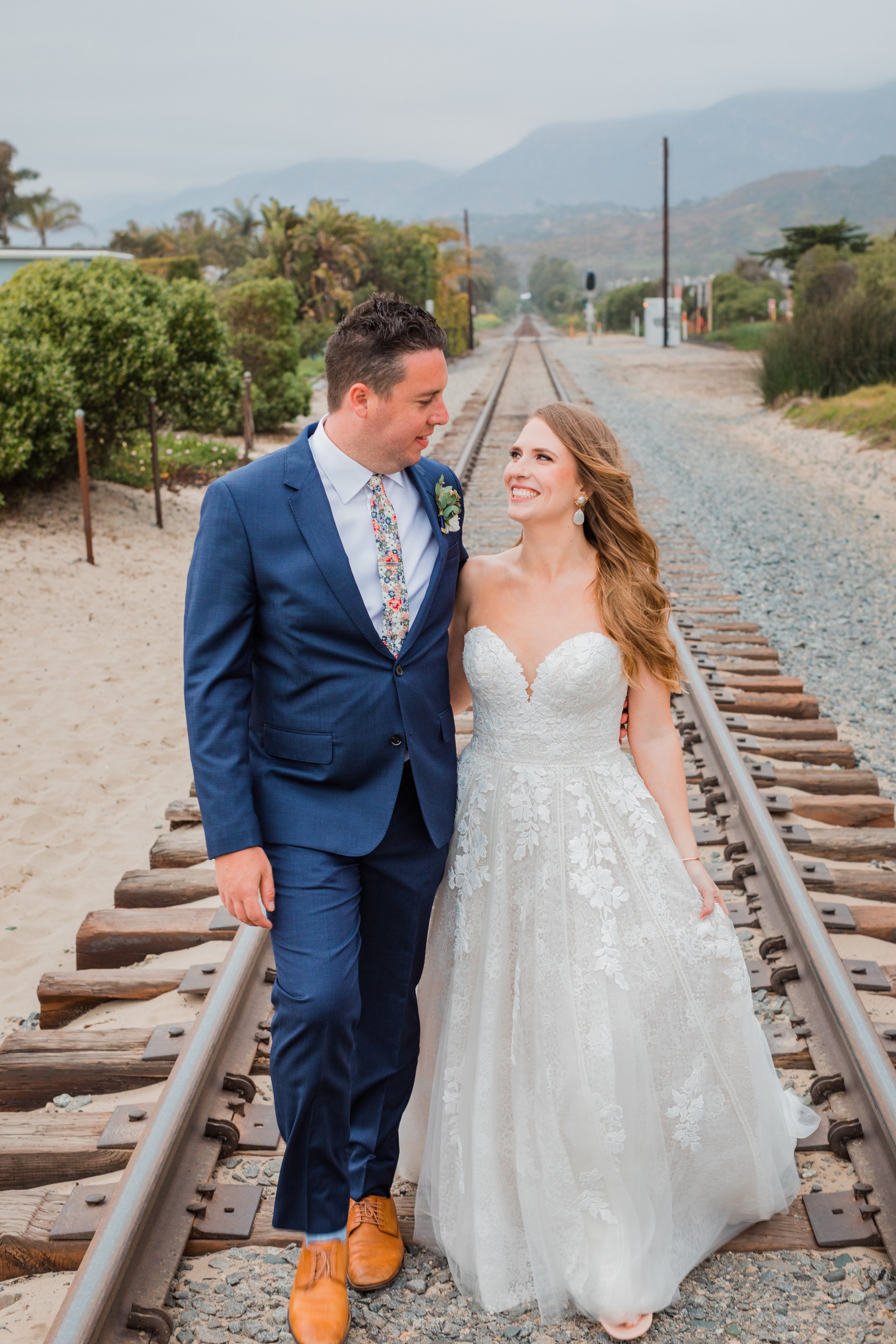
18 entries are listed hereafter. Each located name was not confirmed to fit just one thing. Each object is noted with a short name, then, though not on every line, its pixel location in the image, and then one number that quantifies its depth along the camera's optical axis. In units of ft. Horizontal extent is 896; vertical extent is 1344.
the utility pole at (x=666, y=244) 143.64
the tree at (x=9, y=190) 241.35
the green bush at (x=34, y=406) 35.27
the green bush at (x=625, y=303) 220.64
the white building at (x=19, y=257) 91.40
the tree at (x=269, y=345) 63.57
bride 8.26
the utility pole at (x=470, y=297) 180.75
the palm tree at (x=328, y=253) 127.75
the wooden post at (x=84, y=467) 33.47
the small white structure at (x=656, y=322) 147.95
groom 7.77
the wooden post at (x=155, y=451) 39.22
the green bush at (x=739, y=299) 163.02
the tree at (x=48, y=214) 242.99
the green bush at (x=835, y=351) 61.57
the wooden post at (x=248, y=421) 51.72
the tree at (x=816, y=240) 136.67
